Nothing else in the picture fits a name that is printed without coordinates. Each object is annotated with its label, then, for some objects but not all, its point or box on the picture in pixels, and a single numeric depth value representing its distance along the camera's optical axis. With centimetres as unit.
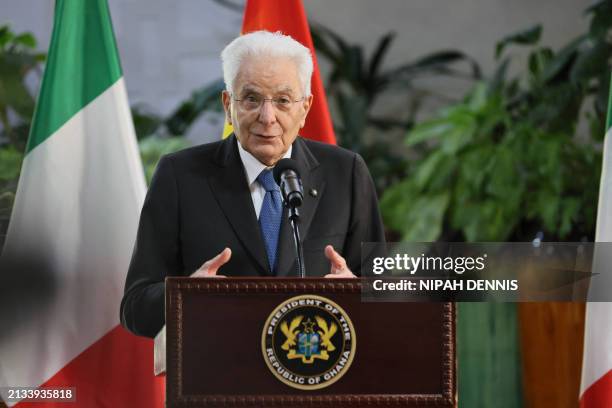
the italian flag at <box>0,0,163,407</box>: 800
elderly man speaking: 746
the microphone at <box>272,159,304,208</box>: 725
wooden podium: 713
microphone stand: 724
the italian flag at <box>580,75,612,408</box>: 800
